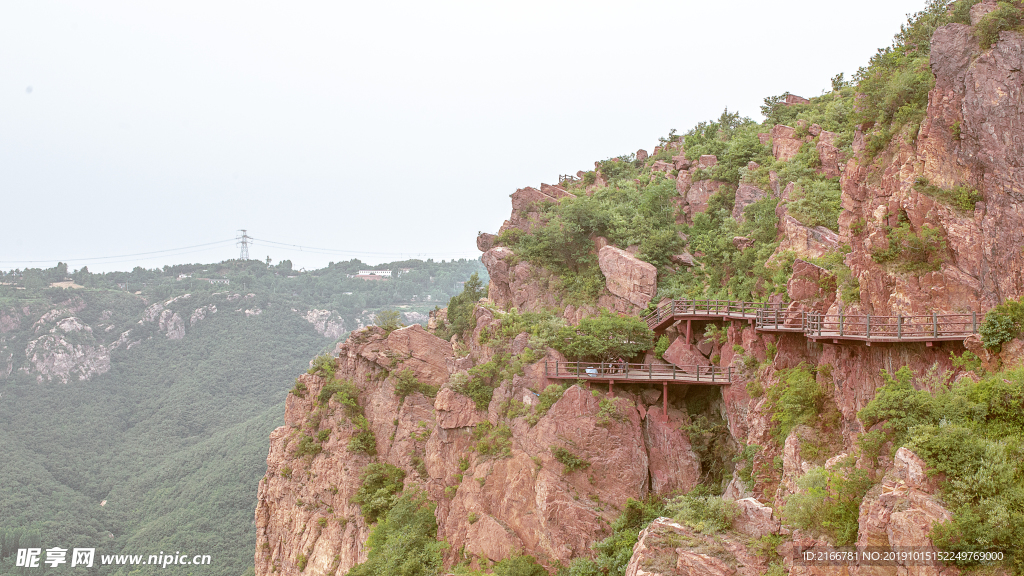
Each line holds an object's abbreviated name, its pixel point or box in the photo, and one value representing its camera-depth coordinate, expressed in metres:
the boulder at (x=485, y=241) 49.78
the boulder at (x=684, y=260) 41.09
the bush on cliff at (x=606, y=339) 34.06
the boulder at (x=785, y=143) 43.84
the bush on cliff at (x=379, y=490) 37.94
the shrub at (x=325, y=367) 44.47
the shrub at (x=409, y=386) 40.28
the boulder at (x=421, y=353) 41.56
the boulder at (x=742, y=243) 37.75
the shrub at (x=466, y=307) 47.16
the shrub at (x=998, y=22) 22.31
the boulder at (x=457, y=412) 35.69
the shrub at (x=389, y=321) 44.00
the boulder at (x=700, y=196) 46.16
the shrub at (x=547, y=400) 32.56
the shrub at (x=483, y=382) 35.72
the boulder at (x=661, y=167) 53.16
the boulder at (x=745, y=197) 42.12
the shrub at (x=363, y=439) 40.09
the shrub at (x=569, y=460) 30.84
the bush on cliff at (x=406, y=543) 33.53
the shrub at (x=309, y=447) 42.69
